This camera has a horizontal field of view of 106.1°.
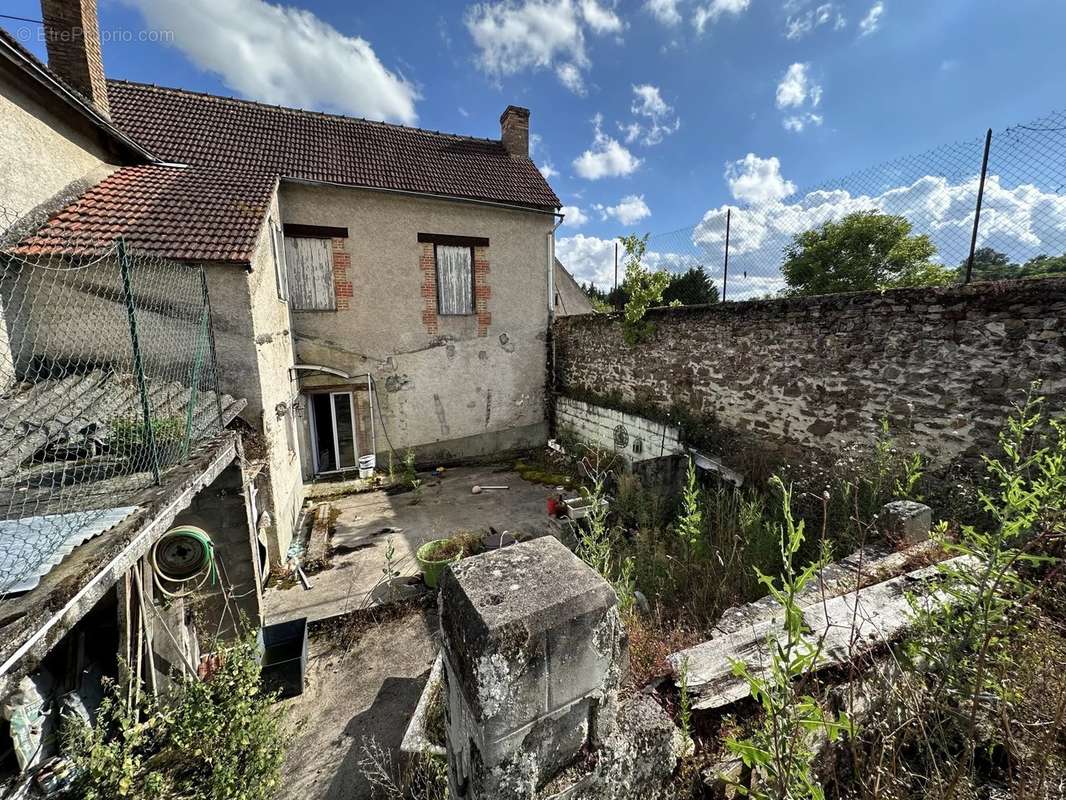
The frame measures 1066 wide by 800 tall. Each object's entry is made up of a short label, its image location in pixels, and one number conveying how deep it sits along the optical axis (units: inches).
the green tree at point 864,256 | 821.9
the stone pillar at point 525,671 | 45.6
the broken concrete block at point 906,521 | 130.3
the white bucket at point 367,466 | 337.7
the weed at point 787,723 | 44.2
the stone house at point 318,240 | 179.5
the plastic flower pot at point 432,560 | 183.6
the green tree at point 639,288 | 304.3
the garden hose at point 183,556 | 135.8
